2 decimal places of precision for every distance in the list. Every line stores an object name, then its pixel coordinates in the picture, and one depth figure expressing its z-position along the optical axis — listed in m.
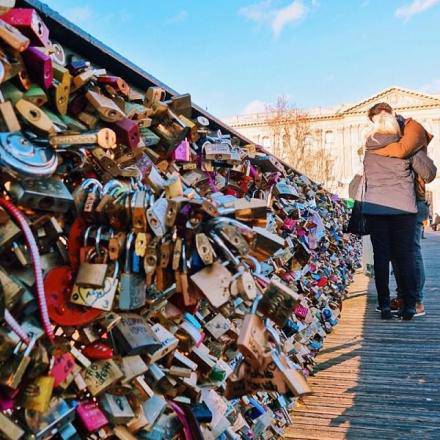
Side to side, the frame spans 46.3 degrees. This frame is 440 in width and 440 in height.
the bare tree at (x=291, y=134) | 30.09
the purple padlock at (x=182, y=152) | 1.34
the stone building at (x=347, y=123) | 45.97
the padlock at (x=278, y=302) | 0.75
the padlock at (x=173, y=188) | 1.07
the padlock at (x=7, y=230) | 0.77
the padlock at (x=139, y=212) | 0.86
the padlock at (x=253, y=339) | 0.70
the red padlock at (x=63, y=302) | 0.85
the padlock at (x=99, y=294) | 0.87
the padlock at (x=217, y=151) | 1.54
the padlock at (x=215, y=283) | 0.79
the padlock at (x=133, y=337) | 0.93
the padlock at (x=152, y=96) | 1.26
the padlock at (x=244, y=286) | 0.76
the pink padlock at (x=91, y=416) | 0.89
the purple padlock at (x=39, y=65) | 0.86
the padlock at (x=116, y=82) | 1.09
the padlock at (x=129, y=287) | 0.90
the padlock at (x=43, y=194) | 0.77
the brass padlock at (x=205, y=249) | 0.81
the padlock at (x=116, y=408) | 0.93
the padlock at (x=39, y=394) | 0.77
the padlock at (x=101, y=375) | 0.91
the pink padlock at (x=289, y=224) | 2.56
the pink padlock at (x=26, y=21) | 0.86
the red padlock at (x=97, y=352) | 0.93
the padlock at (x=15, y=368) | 0.74
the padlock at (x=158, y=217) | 0.85
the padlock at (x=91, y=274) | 0.86
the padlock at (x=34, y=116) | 0.82
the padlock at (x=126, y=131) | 1.03
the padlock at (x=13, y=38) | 0.80
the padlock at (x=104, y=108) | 0.99
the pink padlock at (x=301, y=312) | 2.64
